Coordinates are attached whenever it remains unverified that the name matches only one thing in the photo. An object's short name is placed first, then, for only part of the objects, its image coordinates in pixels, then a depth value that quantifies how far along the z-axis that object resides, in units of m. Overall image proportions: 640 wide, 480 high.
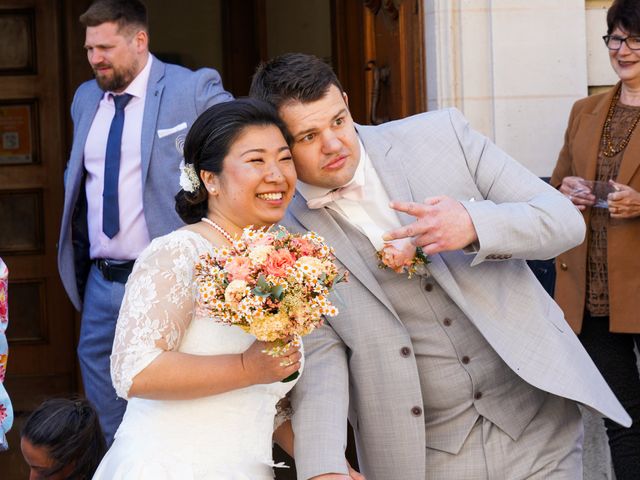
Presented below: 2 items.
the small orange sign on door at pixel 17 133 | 8.57
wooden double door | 8.55
